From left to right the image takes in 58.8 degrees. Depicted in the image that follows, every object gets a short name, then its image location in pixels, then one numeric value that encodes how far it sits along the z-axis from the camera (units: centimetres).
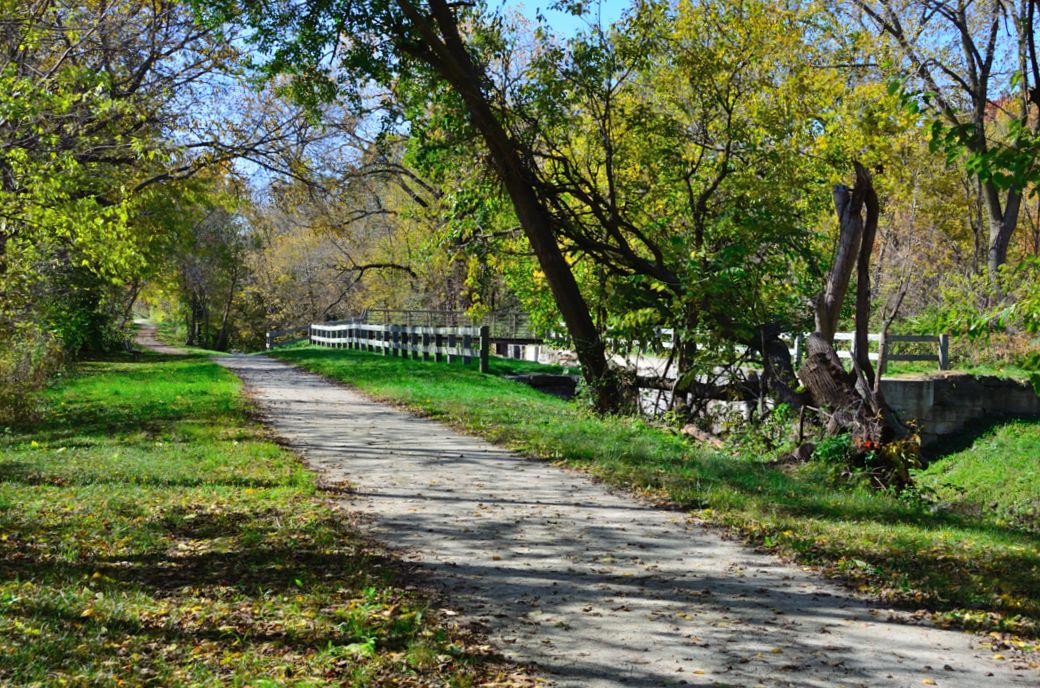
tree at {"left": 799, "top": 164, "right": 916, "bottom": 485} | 1070
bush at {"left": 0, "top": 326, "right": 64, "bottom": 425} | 1354
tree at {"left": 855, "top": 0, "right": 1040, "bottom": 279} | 2333
